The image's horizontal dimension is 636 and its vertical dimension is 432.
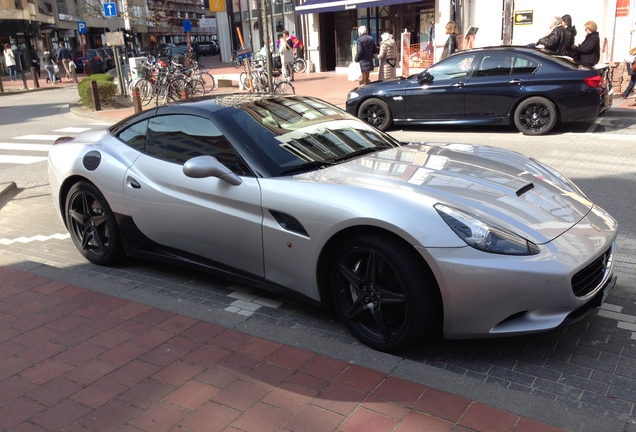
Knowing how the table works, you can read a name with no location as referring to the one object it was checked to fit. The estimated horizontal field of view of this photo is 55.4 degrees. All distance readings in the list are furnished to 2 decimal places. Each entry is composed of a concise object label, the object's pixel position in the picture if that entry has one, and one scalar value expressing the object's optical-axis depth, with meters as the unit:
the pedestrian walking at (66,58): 32.44
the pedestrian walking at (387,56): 16.38
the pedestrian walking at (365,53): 15.99
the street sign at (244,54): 23.67
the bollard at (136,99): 14.47
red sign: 17.50
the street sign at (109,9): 18.91
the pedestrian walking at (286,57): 21.66
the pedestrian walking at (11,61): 31.90
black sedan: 10.12
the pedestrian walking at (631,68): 12.88
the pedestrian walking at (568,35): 13.04
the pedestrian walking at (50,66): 30.11
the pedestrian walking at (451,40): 14.23
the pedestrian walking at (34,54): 46.20
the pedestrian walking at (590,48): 12.67
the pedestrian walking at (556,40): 12.95
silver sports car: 3.17
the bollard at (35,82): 27.98
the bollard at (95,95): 17.18
